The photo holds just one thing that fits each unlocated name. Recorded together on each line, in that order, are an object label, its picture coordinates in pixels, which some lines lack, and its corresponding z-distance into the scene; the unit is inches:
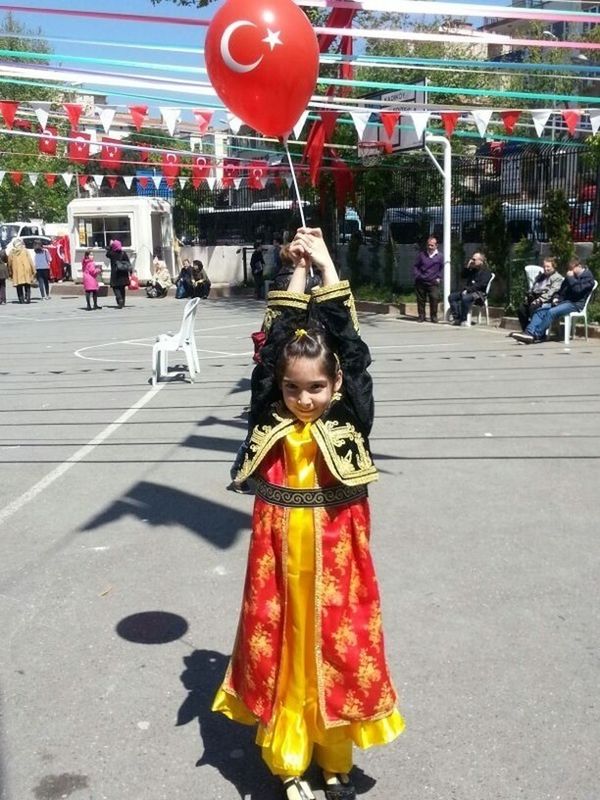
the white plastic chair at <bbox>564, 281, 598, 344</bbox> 511.5
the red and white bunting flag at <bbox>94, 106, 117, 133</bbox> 541.0
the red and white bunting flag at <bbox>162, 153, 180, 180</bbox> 857.9
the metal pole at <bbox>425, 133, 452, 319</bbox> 655.8
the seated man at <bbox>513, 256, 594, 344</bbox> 509.7
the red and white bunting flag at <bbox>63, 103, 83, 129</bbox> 557.2
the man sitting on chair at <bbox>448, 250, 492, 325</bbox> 618.8
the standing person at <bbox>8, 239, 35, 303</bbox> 946.1
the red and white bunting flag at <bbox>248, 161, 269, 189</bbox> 928.9
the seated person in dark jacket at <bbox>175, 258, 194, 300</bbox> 900.1
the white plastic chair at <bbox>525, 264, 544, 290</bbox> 588.6
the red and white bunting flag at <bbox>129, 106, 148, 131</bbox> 585.0
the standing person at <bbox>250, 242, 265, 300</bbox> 952.3
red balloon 167.0
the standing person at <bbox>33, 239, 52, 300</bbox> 993.6
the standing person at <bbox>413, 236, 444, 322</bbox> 647.8
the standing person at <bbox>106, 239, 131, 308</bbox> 872.3
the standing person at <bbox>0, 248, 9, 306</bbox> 932.5
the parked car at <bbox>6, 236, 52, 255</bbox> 1328.7
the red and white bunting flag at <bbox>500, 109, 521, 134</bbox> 503.0
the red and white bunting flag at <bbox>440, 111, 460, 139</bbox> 494.6
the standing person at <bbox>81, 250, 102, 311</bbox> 848.9
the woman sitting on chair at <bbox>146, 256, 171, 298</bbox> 1028.5
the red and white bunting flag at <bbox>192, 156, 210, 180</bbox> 1080.8
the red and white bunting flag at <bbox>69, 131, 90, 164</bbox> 1357.8
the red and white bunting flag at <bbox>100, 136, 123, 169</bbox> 925.9
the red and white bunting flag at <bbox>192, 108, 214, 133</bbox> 572.7
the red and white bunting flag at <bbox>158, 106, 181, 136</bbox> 534.6
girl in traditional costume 105.0
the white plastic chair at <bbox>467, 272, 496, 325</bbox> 622.3
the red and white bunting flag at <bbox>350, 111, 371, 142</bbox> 504.1
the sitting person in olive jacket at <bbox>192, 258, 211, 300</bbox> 777.5
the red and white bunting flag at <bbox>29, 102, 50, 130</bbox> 569.7
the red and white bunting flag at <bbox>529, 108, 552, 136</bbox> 478.9
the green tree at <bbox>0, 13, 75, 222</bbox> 1574.8
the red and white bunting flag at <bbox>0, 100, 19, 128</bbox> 504.4
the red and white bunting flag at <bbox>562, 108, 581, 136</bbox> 491.8
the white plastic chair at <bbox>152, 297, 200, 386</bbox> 405.7
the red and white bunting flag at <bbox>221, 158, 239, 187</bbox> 1026.9
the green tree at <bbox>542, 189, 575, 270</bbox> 609.3
